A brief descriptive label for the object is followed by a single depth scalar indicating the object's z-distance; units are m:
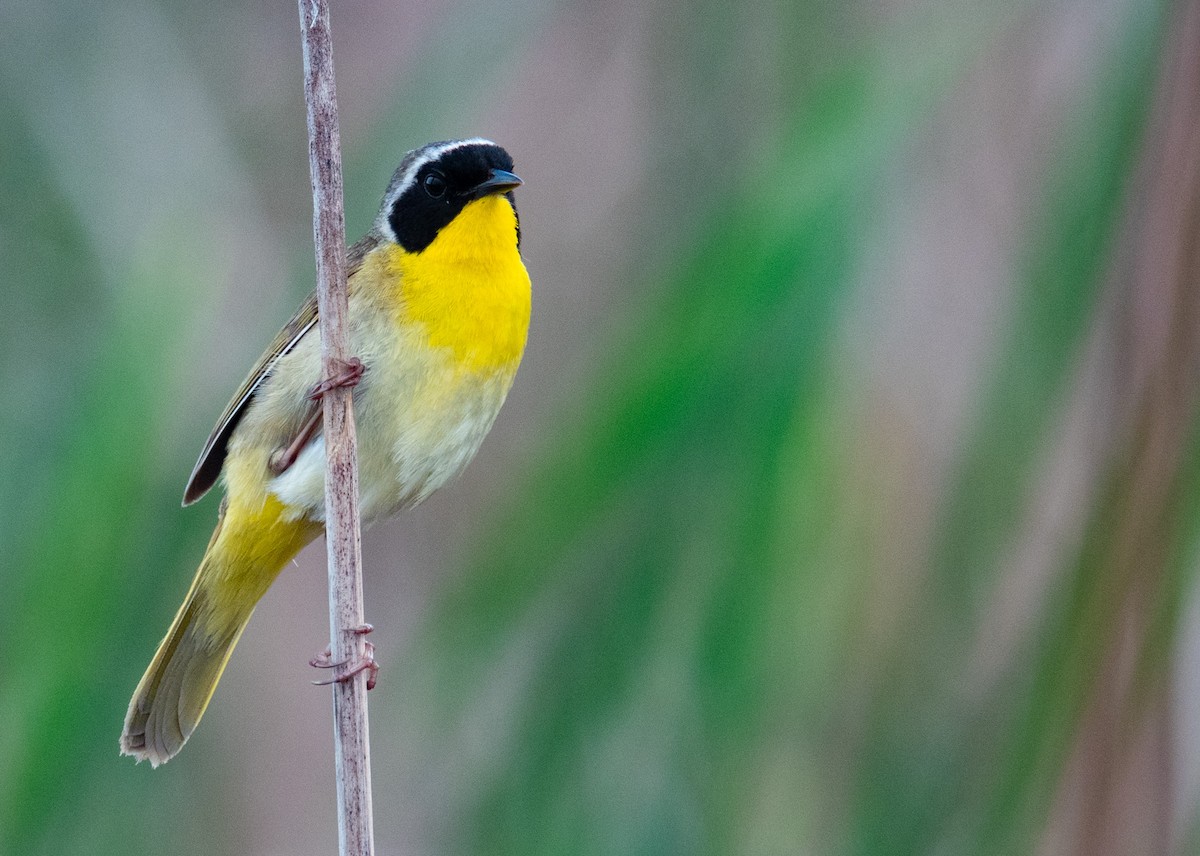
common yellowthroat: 3.46
